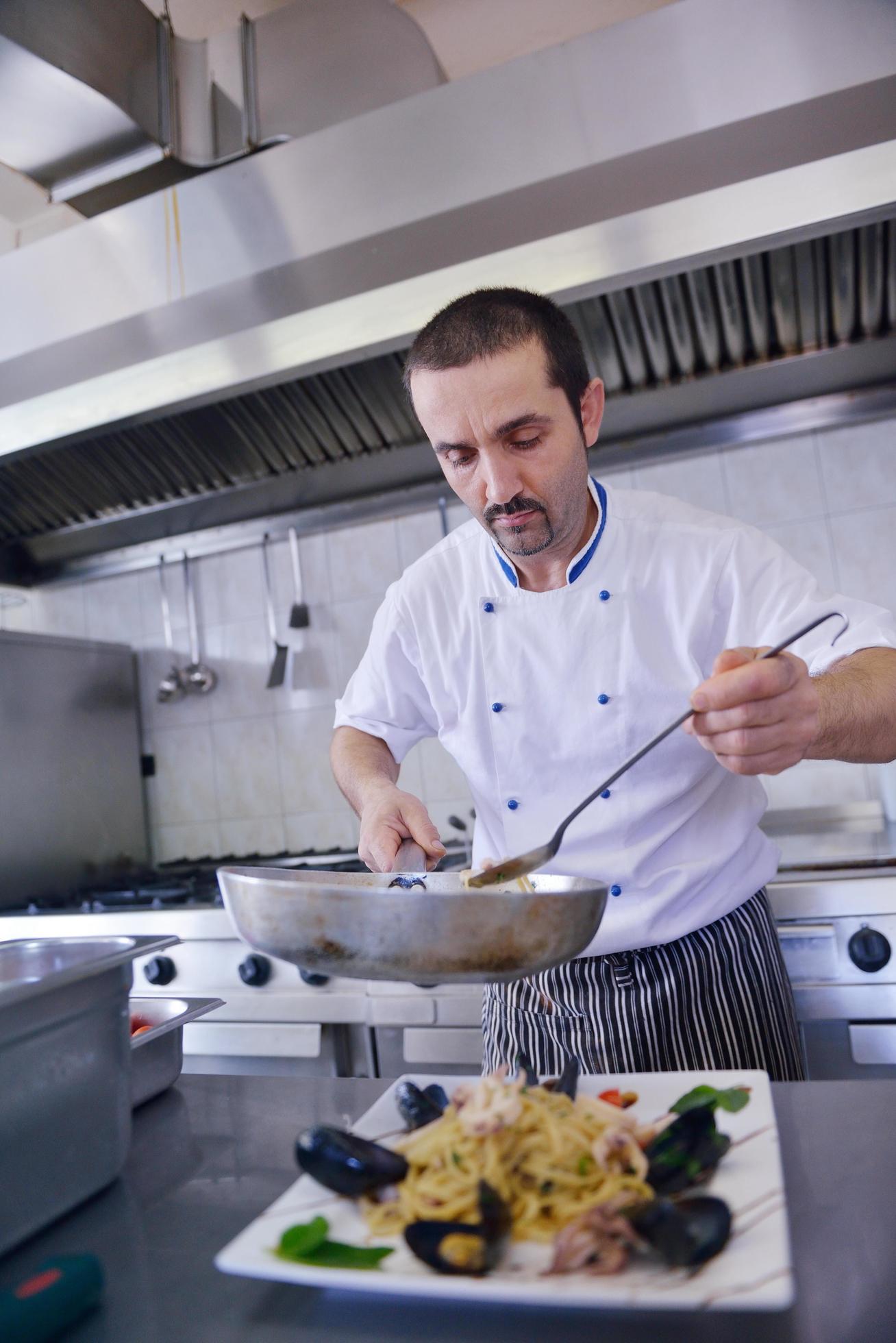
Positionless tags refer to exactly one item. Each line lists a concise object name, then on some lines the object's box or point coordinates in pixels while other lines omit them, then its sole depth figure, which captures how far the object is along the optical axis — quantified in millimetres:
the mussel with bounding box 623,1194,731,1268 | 555
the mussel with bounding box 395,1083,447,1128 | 777
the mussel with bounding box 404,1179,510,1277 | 579
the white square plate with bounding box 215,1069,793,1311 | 527
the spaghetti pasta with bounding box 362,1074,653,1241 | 639
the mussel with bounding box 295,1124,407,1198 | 669
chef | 1257
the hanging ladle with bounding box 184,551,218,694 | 3234
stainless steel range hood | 1688
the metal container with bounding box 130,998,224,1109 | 1042
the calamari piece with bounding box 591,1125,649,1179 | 667
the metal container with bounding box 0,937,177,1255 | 718
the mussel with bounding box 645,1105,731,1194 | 661
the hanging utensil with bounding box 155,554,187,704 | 3264
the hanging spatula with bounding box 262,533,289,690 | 3055
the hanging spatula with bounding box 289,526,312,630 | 3057
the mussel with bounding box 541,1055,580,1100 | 794
